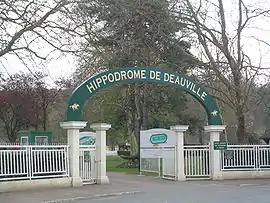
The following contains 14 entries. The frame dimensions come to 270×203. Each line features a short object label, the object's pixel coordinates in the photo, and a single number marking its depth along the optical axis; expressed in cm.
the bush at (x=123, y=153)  5322
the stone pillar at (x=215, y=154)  2598
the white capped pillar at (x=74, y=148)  2250
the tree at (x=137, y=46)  2022
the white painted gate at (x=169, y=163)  2586
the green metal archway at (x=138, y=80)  2352
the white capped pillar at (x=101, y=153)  2372
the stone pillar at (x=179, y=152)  2547
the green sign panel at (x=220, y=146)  2594
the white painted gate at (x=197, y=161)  2580
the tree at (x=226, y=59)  3139
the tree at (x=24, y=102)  5088
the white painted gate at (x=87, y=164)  2328
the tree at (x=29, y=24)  1855
